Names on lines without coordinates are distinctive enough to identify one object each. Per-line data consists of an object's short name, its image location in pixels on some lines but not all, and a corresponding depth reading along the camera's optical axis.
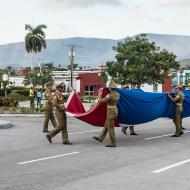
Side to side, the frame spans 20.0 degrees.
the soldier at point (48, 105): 20.34
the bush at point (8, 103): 39.21
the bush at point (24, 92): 78.21
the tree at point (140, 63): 67.81
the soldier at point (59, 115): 15.97
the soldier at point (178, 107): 19.39
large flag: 16.98
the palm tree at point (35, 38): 103.62
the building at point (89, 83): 106.12
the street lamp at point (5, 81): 62.47
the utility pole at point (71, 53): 67.24
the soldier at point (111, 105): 15.85
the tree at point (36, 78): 103.45
